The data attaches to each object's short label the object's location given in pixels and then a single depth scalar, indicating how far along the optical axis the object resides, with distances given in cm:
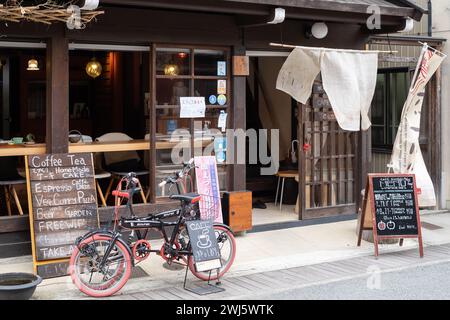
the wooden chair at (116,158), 978
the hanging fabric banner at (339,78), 898
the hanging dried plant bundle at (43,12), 677
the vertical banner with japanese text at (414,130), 941
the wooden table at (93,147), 825
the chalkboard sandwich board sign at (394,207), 848
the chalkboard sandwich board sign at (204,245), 685
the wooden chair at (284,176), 1134
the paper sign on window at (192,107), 925
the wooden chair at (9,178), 864
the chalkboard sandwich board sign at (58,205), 744
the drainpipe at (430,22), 1172
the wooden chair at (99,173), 893
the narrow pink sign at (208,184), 889
